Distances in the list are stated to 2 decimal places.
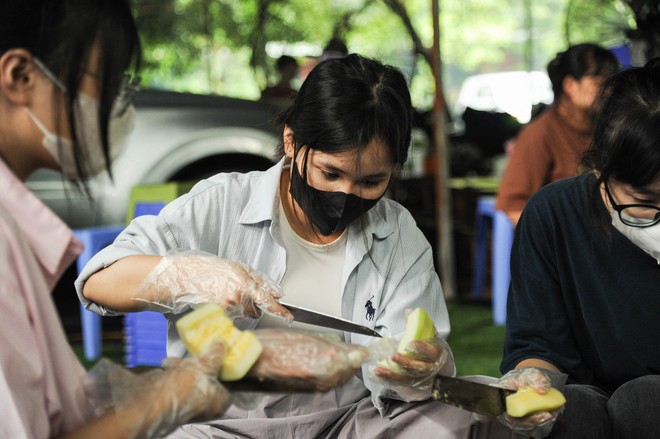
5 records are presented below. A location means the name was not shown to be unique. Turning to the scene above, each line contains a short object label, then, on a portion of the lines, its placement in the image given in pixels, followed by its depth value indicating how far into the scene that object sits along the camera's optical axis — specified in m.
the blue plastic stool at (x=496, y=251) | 4.73
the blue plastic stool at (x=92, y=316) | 4.18
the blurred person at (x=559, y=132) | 4.01
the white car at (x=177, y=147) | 4.61
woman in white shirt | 1.87
